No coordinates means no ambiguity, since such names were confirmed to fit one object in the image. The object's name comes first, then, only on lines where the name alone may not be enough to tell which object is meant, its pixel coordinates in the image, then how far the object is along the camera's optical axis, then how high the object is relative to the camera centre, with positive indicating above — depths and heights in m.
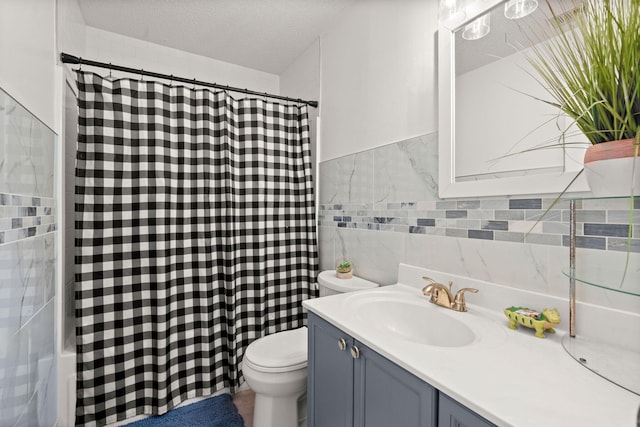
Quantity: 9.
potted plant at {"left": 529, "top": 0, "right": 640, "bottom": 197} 0.60 +0.25
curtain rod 1.44 +0.75
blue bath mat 1.60 -1.12
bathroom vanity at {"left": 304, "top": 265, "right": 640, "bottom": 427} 0.58 -0.37
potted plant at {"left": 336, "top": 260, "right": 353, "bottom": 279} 1.71 -0.33
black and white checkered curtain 1.53 -0.15
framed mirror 0.95 +0.33
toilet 1.38 -0.76
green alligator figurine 0.88 -0.32
